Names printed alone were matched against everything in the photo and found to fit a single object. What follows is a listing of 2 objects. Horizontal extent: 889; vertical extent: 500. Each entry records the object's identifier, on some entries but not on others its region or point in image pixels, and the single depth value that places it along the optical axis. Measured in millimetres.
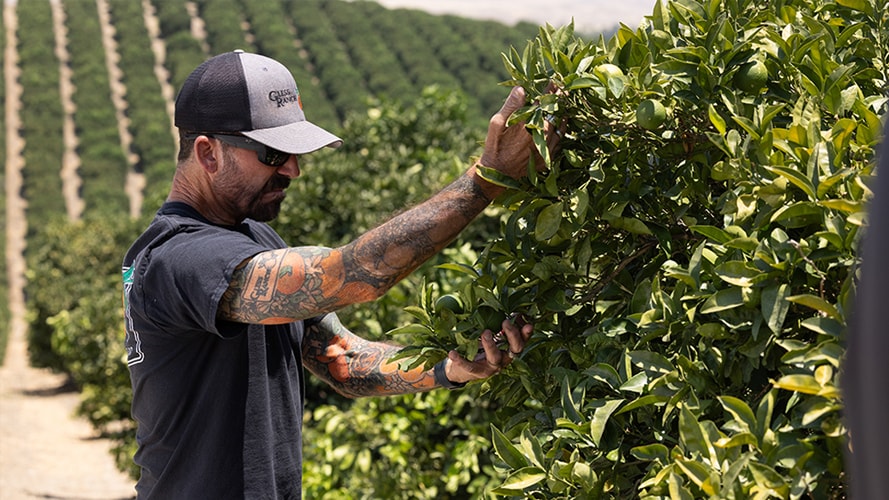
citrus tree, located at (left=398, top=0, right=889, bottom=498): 1341
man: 2102
